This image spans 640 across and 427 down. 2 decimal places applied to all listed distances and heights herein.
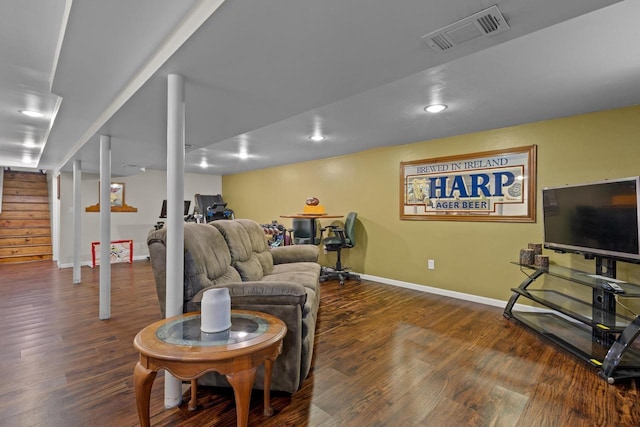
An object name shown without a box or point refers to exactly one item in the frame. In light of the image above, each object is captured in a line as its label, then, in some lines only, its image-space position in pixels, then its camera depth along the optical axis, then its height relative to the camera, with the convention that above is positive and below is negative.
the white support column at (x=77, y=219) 4.65 -0.11
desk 4.84 -0.09
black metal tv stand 2.07 -0.89
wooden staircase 6.66 -0.16
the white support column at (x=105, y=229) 3.16 -0.19
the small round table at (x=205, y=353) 1.25 -0.62
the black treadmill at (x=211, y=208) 6.16 +0.09
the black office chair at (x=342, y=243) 4.71 -0.50
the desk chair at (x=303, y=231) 5.27 -0.36
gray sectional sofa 1.81 -0.53
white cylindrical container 1.48 -0.51
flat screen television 2.29 -0.06
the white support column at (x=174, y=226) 1.77 -0.08
